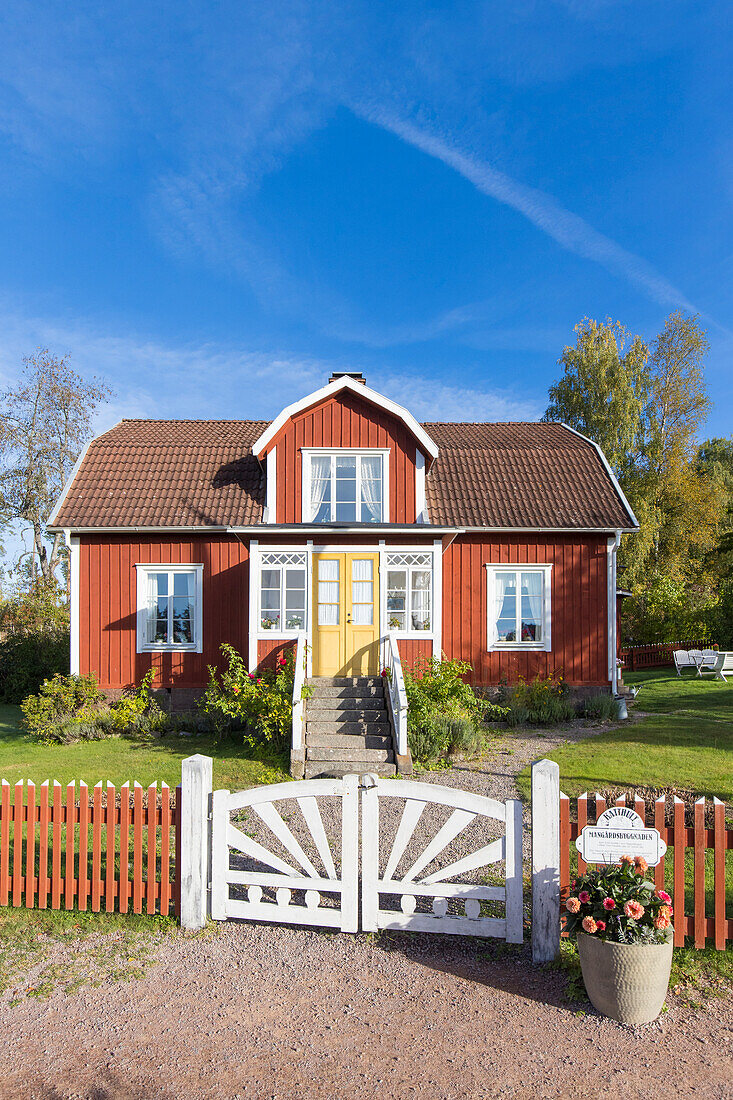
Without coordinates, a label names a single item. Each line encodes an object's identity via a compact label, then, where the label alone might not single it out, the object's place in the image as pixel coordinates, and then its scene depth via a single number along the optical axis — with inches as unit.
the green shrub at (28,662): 735.1
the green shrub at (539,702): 531.5
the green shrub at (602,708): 540.7
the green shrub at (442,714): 421.7
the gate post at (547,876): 181.5
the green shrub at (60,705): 508.7
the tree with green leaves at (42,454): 1175.6
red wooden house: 574.6
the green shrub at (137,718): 507.5
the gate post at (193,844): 199.8
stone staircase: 401.7
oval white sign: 170.9
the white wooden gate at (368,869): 188.9
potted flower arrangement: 155.3
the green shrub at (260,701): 431.5
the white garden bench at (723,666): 749.9
